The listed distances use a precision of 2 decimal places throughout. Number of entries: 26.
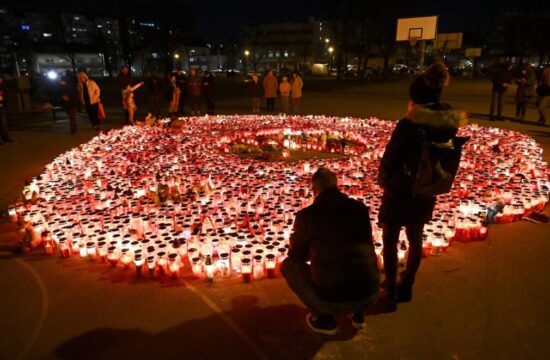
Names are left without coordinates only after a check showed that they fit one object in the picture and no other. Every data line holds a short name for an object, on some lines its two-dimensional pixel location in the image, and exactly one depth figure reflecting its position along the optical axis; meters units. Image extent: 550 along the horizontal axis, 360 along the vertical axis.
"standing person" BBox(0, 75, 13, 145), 9.70
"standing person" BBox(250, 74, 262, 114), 15.13
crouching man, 2.53
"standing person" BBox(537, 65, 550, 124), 11.41
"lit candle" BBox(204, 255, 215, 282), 3.79
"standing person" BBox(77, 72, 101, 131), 11.04
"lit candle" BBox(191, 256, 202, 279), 3.86
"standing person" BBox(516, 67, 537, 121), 11.72
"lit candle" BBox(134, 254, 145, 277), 3.90
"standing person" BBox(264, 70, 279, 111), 14.95
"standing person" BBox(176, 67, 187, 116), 14.20
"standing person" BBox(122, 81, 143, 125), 12.19
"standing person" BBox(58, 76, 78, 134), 11.23
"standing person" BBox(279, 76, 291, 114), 14.85
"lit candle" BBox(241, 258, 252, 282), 3.77
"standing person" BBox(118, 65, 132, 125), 12.09
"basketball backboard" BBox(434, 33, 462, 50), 29.60
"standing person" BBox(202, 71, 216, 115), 14.76
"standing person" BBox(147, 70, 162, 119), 13.48
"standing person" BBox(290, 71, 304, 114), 14.73
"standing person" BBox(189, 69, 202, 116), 14.52
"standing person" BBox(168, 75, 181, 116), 13.98
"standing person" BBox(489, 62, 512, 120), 11.97
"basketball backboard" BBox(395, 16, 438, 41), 18.19
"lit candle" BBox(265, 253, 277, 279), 3.85
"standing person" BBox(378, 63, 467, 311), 2.76
